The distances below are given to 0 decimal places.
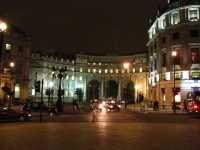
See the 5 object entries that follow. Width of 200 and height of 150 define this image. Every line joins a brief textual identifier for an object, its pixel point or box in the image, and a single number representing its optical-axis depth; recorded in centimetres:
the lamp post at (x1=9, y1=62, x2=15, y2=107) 4985
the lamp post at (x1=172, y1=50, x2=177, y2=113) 4606
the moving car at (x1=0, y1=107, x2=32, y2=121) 2130
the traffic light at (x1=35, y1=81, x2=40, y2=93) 2792
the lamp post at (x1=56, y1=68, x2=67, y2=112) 3483
